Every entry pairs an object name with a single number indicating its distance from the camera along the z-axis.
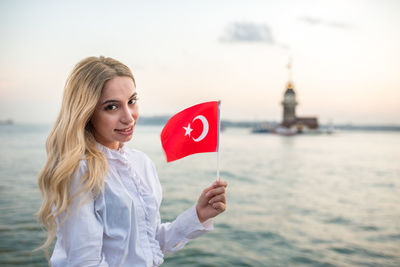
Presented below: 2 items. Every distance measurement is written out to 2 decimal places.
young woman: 1.28
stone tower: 100.19
